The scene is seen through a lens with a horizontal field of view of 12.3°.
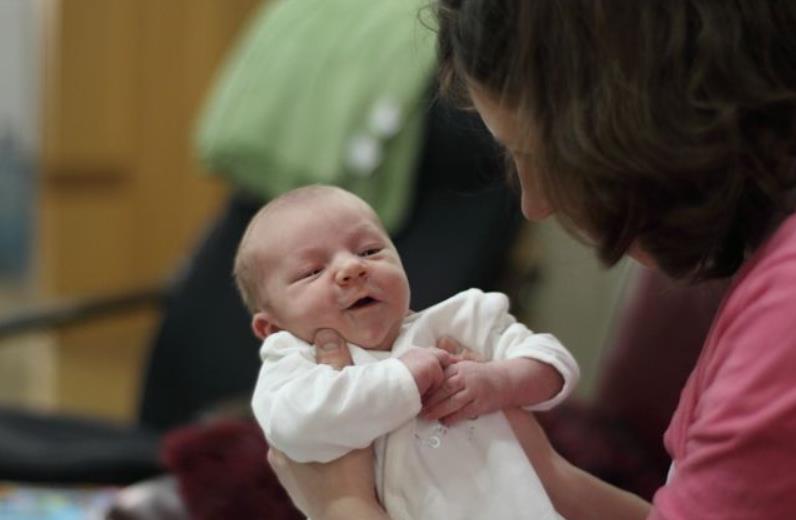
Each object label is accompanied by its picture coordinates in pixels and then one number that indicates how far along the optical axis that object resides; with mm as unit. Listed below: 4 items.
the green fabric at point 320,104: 3250
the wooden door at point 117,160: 4640
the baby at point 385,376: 2003
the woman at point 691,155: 1886
